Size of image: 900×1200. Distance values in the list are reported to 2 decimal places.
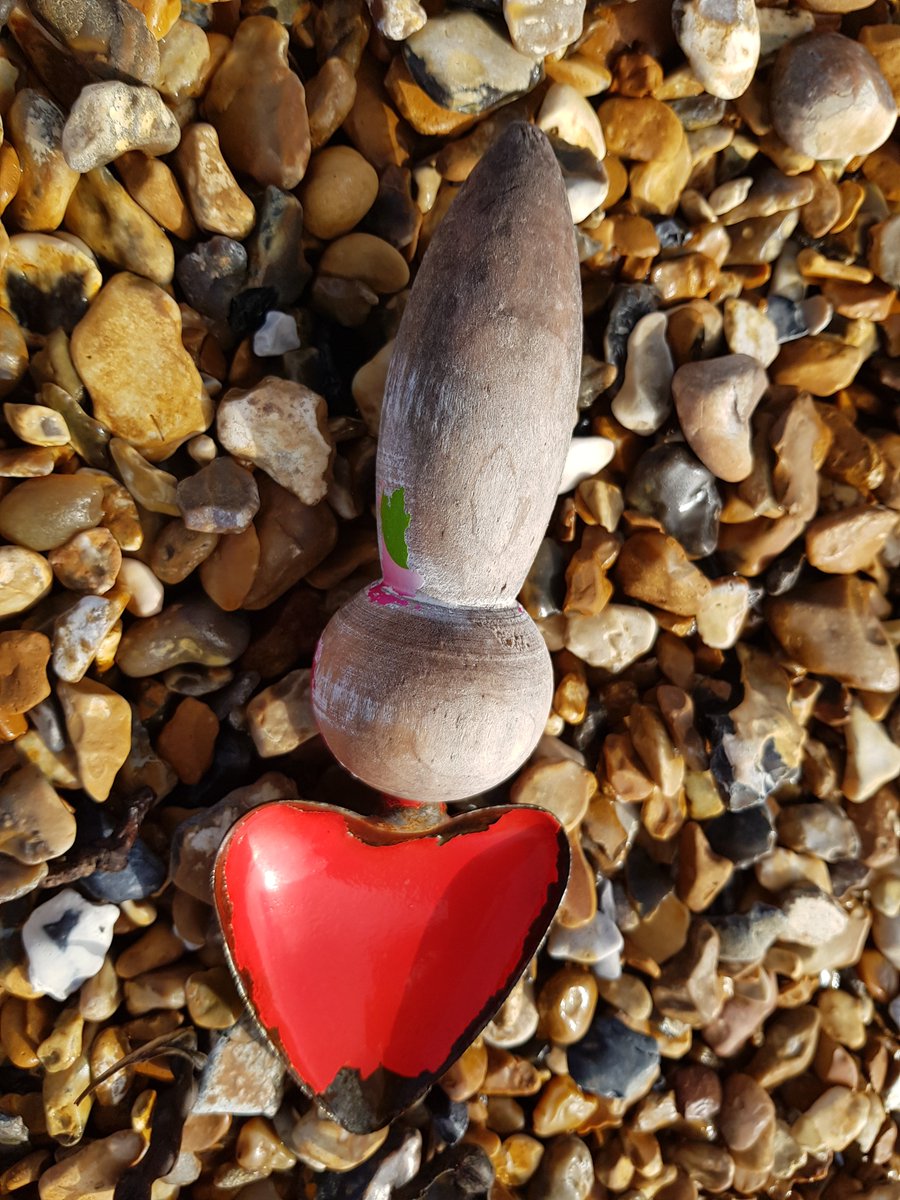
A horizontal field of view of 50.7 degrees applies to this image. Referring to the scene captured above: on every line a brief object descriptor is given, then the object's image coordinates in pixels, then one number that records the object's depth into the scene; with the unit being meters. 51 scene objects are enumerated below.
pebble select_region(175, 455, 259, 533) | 0.16
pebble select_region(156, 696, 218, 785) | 0.17
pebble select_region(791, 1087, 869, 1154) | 0.19
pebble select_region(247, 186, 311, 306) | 0.16
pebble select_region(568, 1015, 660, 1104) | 0.18
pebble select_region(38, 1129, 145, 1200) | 0.17
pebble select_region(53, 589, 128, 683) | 0.16
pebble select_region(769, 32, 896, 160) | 0.17
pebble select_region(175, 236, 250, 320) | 0.16
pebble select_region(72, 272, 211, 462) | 0.16
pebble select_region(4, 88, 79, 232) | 0.15
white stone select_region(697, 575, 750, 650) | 0.18
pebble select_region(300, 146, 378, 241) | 0.17
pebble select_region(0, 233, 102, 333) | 0.16
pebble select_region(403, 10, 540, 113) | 0.16
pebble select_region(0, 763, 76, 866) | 0.16
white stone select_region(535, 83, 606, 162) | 0.17
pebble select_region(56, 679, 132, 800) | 0.16
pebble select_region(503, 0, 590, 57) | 0.16
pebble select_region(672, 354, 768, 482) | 0.17
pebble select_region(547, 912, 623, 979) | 0.18
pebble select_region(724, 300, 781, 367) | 0.18
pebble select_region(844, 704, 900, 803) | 0.19
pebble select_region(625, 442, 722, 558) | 0.18
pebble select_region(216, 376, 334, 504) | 0.16
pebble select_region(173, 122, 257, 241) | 0.16
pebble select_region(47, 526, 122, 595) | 0.16
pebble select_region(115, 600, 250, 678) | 0.17
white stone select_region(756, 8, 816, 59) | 0.18
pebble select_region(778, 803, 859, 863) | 0.19
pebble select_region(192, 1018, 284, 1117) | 0.17
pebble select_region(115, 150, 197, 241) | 0.16
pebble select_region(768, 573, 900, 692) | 0.18
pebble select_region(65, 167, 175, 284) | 0.16
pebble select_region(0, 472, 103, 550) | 0.16
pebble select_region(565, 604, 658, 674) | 0.18
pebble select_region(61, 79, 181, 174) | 0.15
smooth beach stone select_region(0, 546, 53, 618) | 0.16
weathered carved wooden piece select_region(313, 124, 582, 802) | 0.13
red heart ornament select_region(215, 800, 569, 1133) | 0.16
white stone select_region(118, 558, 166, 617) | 0.17
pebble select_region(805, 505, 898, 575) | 0.18
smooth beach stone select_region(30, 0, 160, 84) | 0.15
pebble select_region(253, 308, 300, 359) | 0.17
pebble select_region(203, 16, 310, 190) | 0.16
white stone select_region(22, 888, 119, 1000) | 0.16
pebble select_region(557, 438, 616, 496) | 0.18
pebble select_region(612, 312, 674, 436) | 0.18
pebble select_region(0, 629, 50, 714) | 0.16
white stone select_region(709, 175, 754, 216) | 0.18
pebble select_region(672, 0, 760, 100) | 0.17
